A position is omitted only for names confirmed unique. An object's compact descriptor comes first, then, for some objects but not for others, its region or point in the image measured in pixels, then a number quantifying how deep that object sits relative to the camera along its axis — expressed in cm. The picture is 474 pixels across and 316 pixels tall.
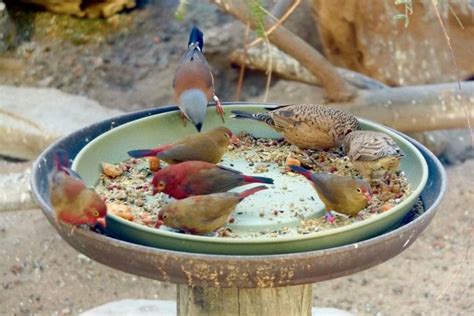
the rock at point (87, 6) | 1034
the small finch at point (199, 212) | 358
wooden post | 405
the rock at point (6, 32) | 1016
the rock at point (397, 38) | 871
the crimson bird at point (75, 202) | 342
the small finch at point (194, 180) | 378
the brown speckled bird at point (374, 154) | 407
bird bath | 331
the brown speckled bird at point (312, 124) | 442
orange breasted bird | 443
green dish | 340
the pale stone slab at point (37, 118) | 840
